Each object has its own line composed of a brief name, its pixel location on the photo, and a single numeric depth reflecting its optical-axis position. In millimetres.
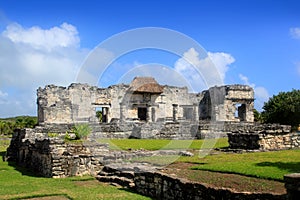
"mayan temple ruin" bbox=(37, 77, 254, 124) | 29812
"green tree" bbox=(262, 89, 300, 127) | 37094
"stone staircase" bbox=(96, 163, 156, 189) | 10297
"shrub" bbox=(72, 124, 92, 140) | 15818
